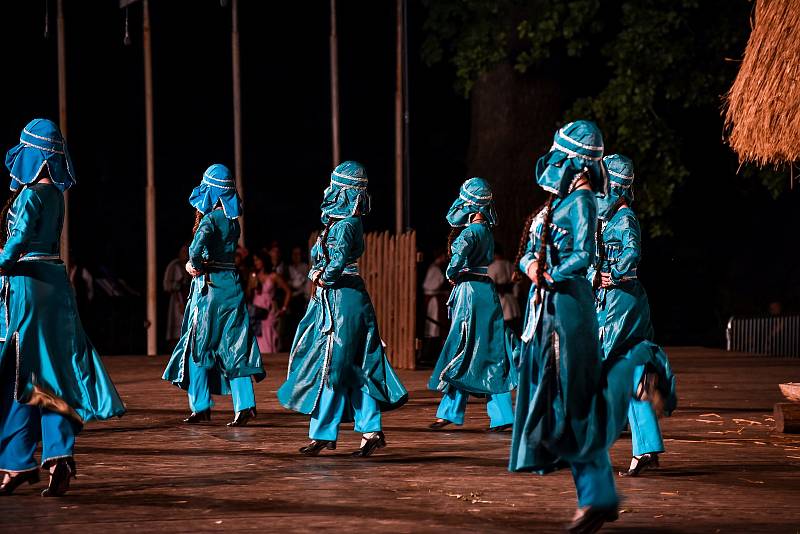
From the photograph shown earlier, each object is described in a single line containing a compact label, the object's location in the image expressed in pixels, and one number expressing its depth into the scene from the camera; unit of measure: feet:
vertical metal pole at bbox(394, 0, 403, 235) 72.84
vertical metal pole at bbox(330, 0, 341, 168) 75.61
